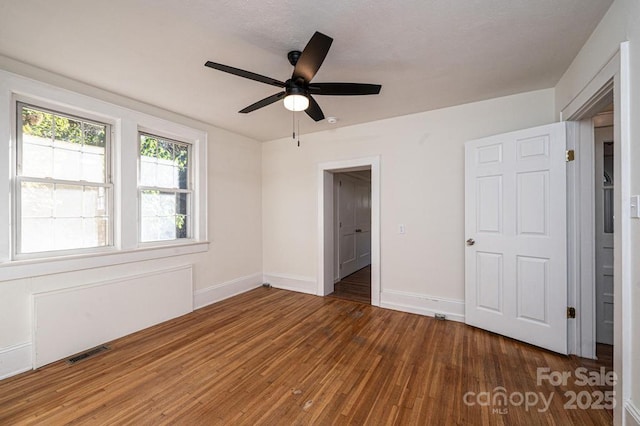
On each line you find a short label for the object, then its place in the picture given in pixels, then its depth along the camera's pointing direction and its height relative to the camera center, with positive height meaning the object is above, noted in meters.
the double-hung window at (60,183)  2.28 +0.29
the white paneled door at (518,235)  2.36 -0.23
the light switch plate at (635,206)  1.34 +0.03
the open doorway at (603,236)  2.50 -0.24
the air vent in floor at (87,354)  2.30 -1.31
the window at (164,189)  3.13 +0.31
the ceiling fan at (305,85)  1.63 +0.95
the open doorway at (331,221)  3.58 -0.13
